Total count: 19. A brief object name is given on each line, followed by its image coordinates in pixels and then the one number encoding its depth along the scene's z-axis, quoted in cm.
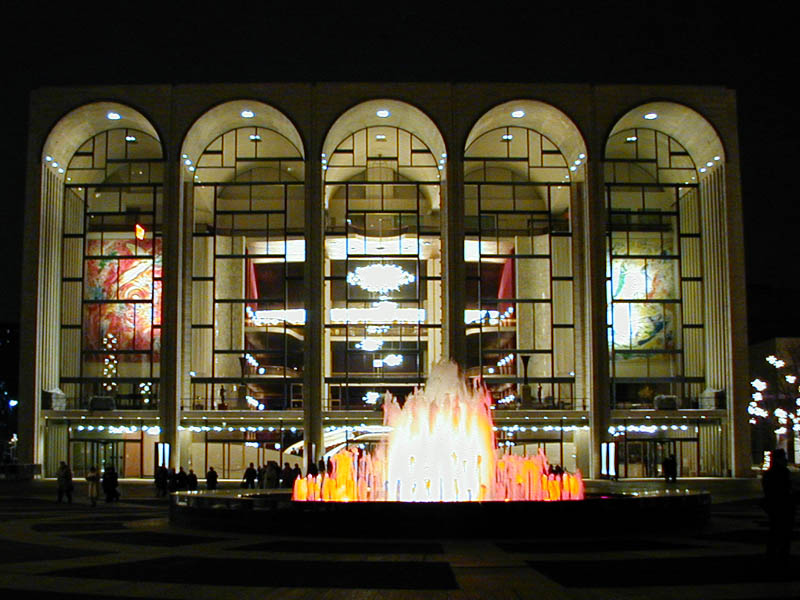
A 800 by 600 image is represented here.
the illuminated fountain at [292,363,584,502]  2298
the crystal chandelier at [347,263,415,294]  4941
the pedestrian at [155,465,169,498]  3419
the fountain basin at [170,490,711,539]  1708
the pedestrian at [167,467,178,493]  3331
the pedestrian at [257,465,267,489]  3612
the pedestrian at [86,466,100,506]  2892
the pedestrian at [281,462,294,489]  3334
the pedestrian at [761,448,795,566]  1287
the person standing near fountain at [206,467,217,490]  3475
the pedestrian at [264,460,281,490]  3122
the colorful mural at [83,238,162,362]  4778
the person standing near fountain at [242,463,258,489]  3475
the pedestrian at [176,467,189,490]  3303
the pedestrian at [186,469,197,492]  3325
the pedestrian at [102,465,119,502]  3022
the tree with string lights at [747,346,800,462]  5456
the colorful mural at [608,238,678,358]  4825
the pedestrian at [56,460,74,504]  3031
